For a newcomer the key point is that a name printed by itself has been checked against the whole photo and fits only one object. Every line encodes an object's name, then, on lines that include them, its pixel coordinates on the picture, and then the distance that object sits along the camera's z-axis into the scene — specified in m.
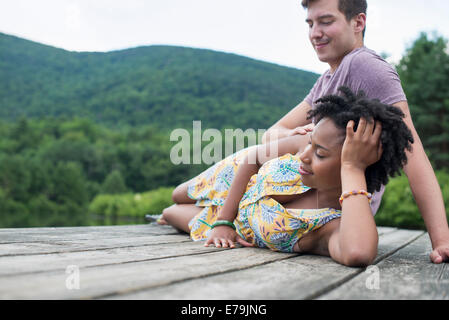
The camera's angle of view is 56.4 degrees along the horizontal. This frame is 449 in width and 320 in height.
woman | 1.68
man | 1.97
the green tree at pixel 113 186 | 47.88
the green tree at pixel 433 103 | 17.97
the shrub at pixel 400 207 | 13.59
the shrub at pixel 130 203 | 40.41
